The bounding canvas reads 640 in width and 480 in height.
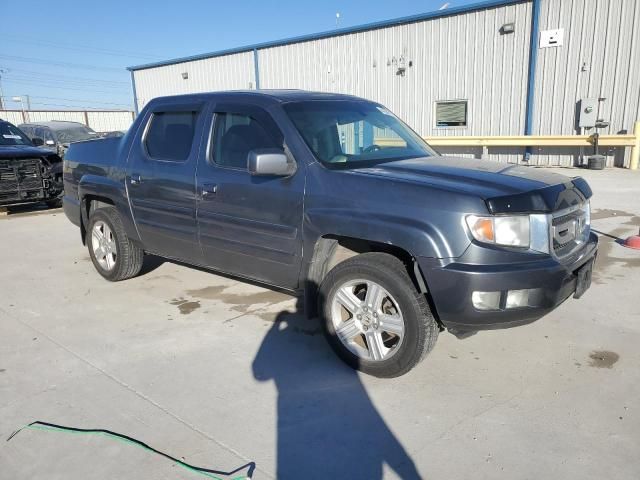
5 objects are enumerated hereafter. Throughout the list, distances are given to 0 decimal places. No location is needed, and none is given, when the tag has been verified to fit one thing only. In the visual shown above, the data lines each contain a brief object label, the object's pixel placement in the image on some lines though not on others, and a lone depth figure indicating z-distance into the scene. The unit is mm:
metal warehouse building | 13719
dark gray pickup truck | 2918
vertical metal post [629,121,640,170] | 13242
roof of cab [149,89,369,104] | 3988
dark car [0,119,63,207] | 9531
